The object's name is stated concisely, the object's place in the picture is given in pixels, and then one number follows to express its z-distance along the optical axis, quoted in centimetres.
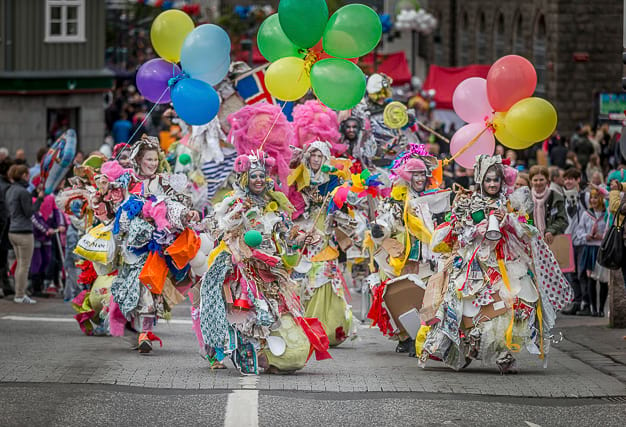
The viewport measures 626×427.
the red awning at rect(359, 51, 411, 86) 3650
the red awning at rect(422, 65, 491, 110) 3366
